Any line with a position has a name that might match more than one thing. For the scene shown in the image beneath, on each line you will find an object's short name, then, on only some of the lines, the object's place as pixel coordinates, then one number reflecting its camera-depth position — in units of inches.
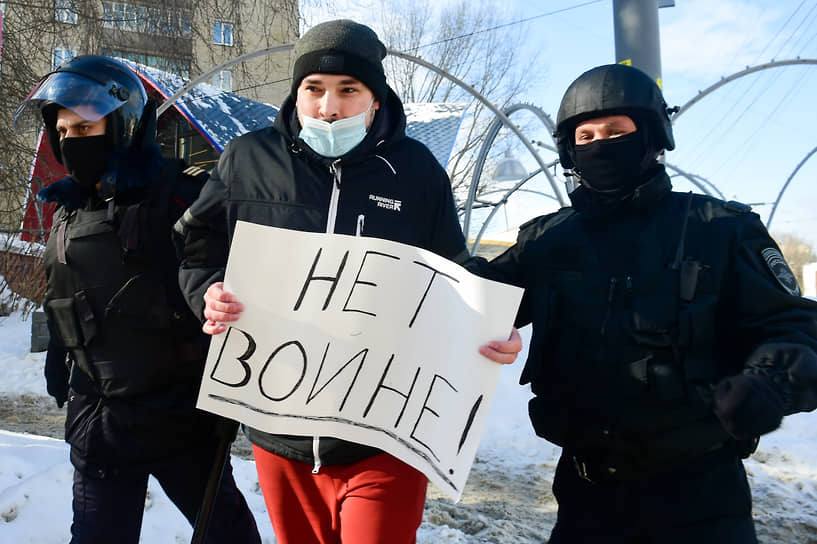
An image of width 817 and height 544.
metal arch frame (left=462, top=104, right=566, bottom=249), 487.2
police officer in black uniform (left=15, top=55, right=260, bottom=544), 84.0
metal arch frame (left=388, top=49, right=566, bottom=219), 390.9
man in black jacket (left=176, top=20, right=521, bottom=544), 70.2
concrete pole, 275.9
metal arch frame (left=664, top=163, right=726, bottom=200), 752.6
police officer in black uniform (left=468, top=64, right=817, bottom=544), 66.4
